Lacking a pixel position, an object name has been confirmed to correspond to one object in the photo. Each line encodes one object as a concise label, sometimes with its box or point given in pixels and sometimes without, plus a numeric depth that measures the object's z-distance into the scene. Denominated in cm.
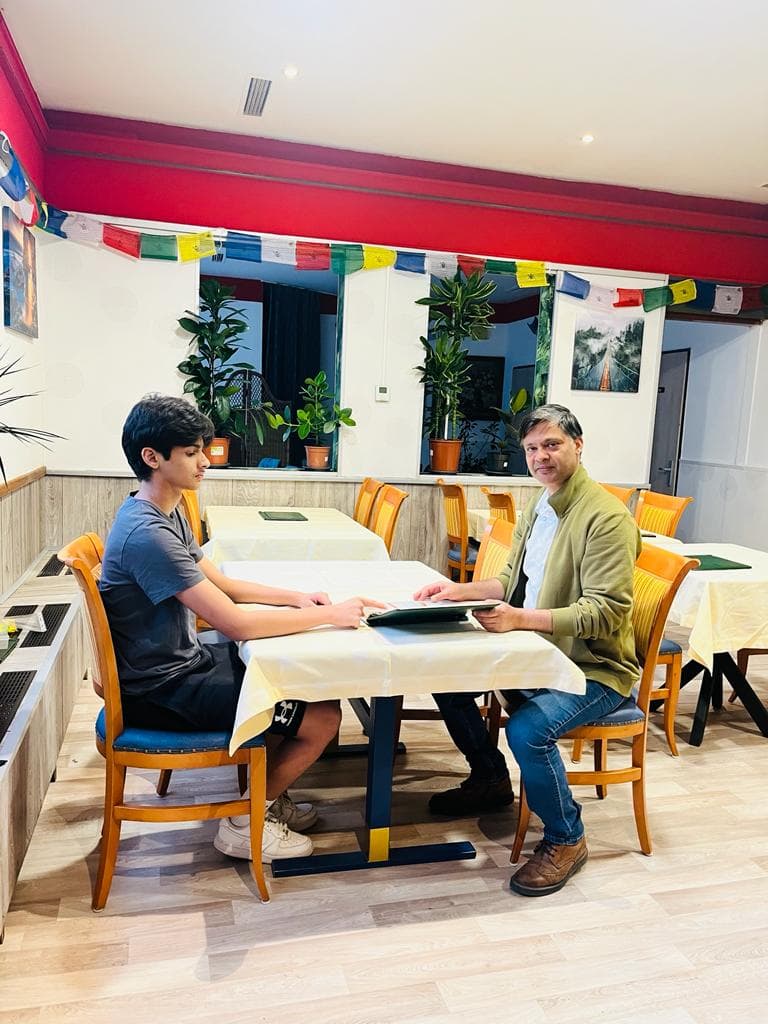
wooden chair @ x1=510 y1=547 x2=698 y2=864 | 234
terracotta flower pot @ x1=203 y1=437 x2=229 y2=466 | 523
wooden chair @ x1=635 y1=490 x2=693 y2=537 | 436
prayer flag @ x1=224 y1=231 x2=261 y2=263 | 504
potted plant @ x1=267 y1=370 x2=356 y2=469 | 526
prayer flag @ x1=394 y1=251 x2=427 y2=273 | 534
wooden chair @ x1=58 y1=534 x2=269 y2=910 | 200
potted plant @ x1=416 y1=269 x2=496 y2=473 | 544
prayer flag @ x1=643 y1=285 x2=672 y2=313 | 584
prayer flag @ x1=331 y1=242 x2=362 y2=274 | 521
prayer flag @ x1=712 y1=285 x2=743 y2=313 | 602
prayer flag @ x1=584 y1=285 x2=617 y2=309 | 574
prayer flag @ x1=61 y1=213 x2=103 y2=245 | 475
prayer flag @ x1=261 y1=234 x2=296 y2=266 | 510
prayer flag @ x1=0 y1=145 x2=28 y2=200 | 342
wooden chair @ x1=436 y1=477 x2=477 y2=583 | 480
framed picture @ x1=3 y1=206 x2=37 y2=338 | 373
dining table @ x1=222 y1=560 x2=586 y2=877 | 192
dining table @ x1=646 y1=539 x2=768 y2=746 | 312
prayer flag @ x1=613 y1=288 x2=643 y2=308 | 578
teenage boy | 200
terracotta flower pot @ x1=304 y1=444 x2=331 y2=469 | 543
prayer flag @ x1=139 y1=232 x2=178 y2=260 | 491
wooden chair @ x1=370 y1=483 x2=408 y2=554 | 389
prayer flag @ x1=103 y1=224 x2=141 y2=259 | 483
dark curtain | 898
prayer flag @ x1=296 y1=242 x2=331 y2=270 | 516
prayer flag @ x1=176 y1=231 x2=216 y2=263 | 496
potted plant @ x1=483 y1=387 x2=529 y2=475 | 596
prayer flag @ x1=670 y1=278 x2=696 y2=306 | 588
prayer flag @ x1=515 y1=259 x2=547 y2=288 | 556
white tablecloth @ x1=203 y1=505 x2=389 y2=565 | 360
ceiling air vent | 422
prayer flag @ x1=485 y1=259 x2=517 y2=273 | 551
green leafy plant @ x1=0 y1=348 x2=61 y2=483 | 234
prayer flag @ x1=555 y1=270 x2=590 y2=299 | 565
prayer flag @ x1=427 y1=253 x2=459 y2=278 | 541
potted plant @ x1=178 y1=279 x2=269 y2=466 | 500
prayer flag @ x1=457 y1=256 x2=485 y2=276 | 543
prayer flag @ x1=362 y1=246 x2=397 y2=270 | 526
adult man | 220
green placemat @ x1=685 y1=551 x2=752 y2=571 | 338
